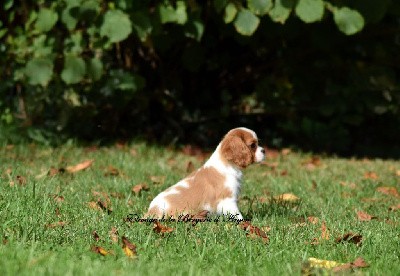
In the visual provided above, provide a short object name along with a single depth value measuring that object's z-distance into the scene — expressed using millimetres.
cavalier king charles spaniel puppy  9961
